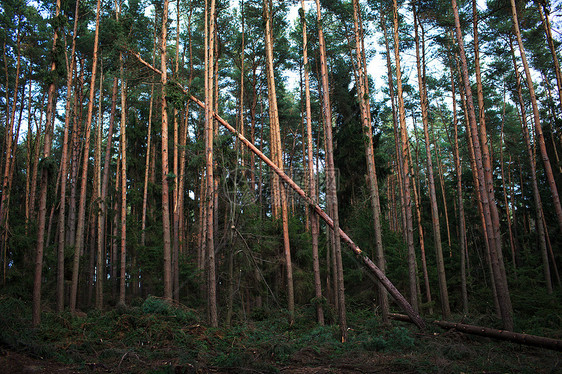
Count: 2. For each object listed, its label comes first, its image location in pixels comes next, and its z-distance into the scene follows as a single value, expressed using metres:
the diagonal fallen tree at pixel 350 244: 9.48
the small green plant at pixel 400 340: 7.67
